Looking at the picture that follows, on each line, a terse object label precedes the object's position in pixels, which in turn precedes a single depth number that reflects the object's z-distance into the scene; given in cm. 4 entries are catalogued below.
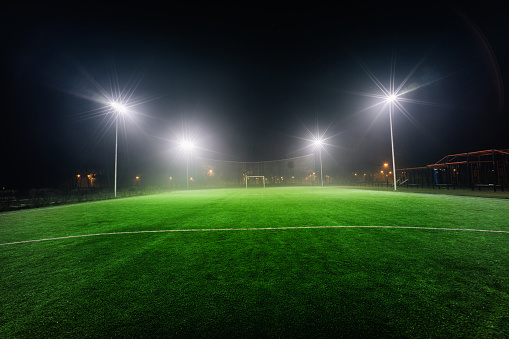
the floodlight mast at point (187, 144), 3891
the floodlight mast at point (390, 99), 2125
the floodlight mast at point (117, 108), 2009
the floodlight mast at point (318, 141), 4246
